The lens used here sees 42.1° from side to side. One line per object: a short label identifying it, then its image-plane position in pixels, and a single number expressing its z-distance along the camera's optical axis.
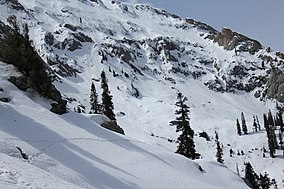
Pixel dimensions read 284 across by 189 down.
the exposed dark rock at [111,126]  35.59
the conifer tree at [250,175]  57.97
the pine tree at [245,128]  188.88
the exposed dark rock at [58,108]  32.09
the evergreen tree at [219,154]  67.91
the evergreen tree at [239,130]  187.49
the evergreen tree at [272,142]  144.75
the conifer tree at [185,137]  44.31
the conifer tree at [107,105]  54.22
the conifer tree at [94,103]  59.30
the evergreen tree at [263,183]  64.75
